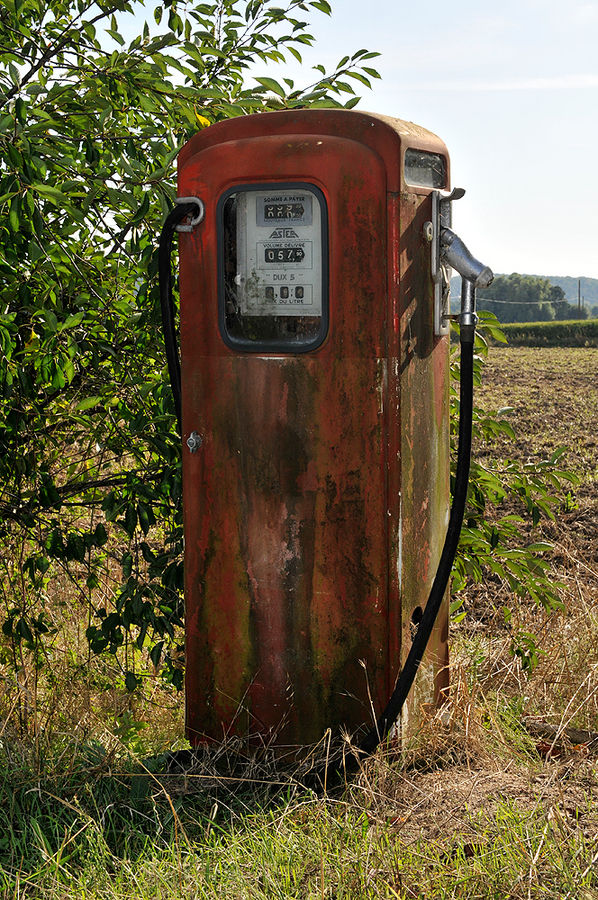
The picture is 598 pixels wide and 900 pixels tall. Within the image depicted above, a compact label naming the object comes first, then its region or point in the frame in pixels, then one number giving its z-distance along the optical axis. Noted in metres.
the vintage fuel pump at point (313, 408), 2.73
